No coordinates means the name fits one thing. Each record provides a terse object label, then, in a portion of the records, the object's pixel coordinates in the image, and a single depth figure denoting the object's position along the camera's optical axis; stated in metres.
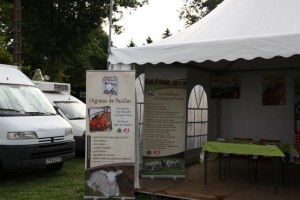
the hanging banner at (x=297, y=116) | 10.35
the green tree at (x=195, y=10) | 32.66
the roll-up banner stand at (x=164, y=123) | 8.29
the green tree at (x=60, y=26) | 24.81
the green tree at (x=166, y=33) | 43.12
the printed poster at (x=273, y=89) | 10.67
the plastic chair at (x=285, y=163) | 7.93
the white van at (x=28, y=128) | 8.12
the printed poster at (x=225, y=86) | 11.20
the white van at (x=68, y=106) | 11.62
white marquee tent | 5.91
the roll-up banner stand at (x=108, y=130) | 6.70
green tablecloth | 7.01
